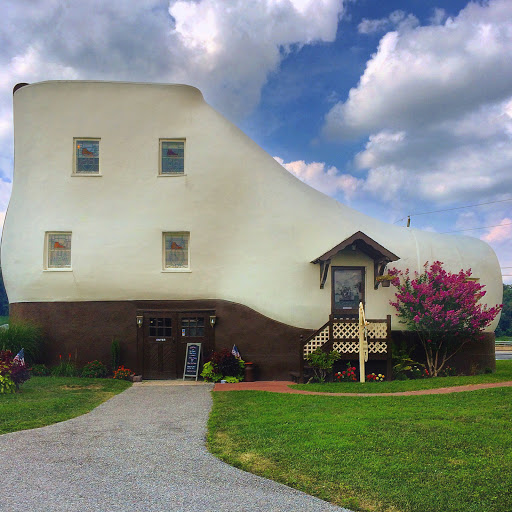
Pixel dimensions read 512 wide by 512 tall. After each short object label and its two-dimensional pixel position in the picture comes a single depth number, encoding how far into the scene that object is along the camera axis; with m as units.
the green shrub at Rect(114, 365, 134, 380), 16.47
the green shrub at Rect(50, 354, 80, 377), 16.58
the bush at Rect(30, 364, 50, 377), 16.59
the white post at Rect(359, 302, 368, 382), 15.19
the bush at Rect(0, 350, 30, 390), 12.81
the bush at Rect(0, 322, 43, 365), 16.06
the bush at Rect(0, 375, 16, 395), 12.65
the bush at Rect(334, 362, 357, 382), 15.57
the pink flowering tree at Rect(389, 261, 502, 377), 16.38
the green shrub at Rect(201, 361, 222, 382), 15.97
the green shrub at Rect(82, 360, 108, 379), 16.42
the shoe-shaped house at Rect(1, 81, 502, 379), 16.91
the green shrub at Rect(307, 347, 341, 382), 15.41
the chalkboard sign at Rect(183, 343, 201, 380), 16.47
